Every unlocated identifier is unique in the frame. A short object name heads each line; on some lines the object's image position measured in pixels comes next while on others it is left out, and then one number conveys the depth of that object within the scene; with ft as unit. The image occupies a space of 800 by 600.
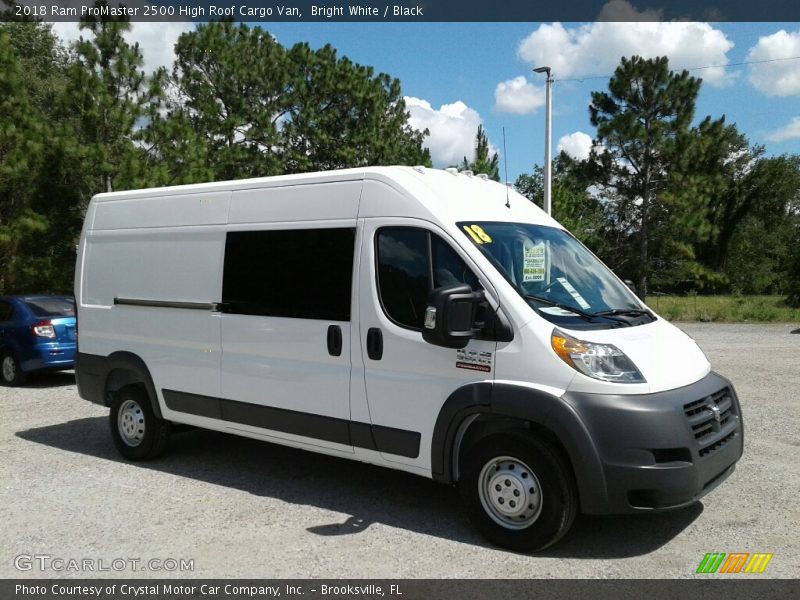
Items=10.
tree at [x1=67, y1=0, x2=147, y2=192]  57.06
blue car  37.17
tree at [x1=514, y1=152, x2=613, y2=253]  112.88
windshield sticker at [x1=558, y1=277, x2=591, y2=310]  16.11
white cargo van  14.40
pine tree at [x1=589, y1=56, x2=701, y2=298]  106.42
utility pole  65.00
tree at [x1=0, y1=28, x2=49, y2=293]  55.72
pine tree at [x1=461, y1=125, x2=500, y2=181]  103.96
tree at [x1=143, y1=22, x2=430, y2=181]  99.45
